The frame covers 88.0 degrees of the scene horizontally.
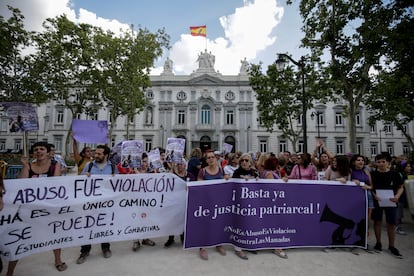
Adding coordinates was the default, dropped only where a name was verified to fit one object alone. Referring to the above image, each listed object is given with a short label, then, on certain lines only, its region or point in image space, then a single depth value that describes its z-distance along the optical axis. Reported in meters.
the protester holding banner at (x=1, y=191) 2.60
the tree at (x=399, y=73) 6.46
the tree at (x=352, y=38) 7.48
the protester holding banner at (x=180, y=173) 4.09
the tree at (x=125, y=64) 16.88
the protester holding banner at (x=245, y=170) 3.83
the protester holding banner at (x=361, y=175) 3.99
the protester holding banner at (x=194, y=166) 5.20
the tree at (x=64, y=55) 15.90
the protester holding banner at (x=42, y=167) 3.18
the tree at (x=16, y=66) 13.44
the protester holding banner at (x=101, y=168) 3.59
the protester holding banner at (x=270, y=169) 3.92
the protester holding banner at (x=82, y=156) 4.22
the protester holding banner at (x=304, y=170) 4.50
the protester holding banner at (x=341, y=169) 4.20
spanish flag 31.14
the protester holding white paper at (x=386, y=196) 3.81
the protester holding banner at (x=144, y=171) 3.90
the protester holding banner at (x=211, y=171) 3.82
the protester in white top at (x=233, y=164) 5.84
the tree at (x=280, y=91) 16.00
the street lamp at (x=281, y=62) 10.78
